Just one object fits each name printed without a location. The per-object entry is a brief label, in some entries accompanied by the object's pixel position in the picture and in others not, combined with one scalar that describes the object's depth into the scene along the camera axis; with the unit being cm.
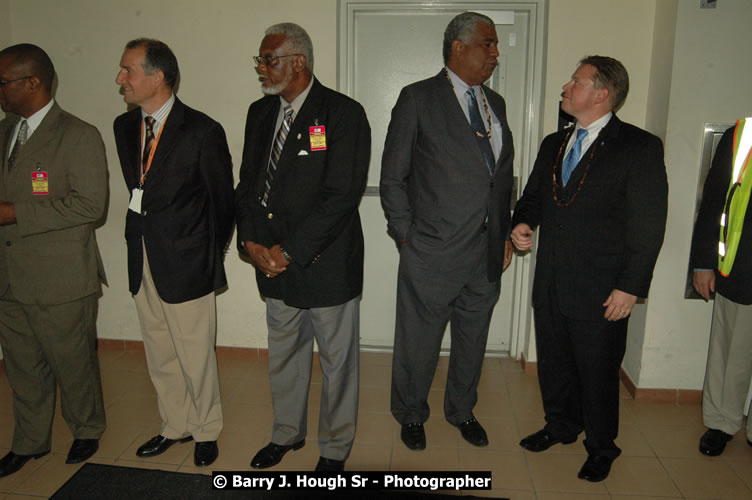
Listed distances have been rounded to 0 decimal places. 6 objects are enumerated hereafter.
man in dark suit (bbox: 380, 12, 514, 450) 252
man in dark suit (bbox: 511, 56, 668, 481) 230
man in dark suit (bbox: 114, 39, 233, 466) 241
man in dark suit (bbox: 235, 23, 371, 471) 232
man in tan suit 240
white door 347
